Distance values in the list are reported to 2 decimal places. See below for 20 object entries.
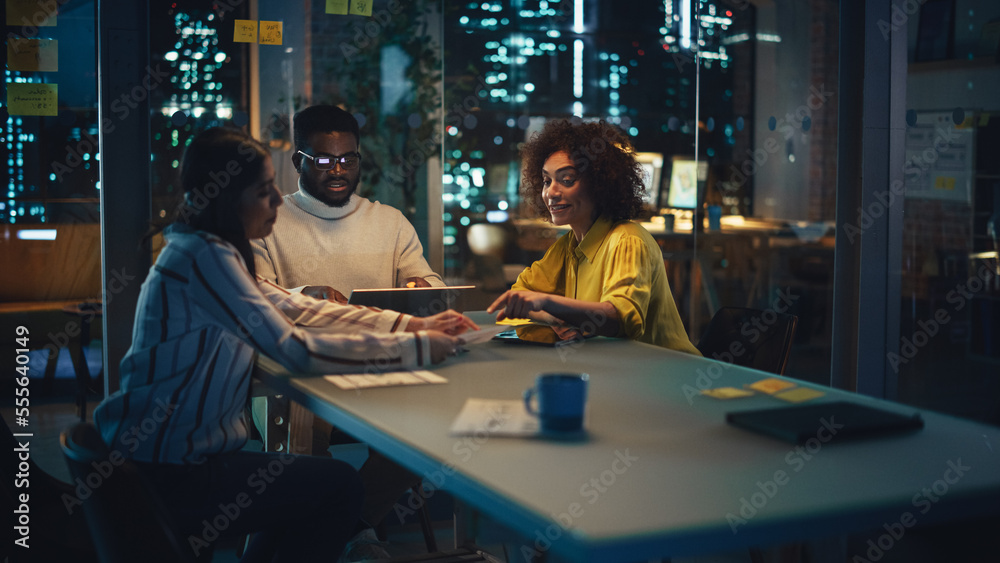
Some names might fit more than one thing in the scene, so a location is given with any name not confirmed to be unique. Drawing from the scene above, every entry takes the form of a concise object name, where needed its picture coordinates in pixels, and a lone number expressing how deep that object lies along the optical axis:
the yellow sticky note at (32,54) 3.34
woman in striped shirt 1.74
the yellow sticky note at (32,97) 3.37
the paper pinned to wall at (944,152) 4.79
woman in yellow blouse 2.35
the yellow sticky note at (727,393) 1.65
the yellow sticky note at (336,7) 3.82
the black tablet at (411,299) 2.25
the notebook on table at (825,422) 1.34
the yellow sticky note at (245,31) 3.60
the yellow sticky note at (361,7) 3.90
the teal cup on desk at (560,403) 1.38
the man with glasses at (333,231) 2.96
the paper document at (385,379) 1.76
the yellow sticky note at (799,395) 1.61
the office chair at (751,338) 2.42
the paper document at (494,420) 1.39
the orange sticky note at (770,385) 1.71
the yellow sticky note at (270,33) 3.65
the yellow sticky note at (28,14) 3.34
